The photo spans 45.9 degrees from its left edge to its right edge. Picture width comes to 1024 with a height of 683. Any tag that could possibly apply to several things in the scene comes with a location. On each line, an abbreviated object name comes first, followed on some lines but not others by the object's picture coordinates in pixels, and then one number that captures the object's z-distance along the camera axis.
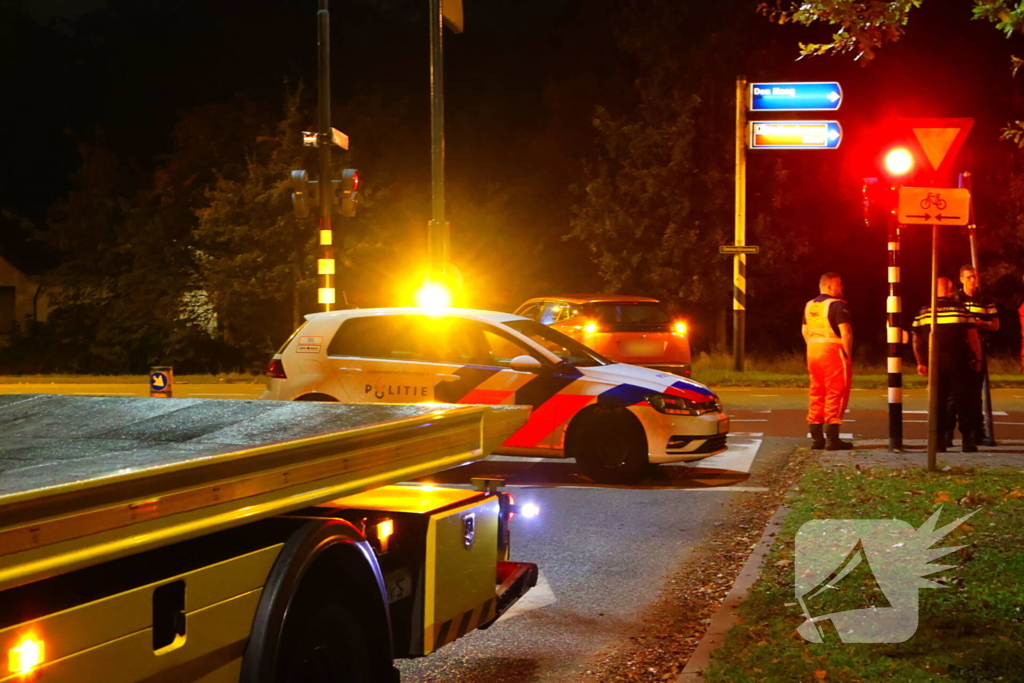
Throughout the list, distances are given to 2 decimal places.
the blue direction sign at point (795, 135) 23.53
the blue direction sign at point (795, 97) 23.72
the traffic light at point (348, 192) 17.97
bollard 11.98
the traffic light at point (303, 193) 17.73
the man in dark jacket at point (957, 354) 12.13
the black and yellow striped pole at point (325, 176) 17.88
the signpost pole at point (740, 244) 25.28
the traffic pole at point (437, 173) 18.20
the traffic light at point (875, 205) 11.80
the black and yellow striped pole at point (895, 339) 11.62
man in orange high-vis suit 12.14
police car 10.43
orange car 17.72
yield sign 10.34
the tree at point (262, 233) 31.89
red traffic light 11.15
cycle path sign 9.98
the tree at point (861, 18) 8.19
